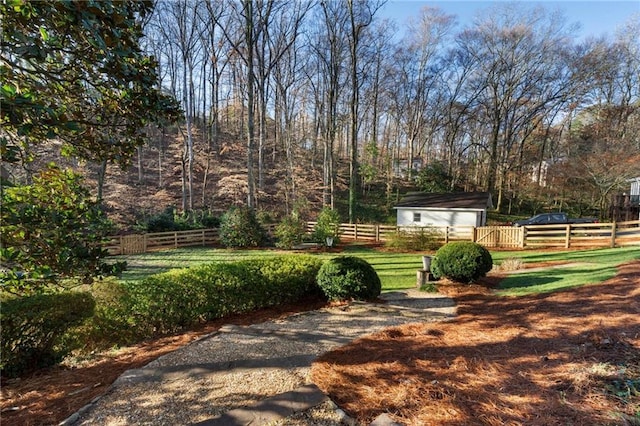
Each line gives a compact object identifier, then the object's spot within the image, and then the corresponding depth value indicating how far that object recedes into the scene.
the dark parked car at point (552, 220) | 20.85
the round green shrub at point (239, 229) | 16.28
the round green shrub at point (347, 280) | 6.50
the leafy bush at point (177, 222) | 17.03
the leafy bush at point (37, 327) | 3.60
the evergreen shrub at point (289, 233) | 16.22
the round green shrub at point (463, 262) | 7.91
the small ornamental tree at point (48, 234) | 2.46
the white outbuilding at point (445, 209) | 19.78
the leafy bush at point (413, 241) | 15.83
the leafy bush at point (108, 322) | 4.53
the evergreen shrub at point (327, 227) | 16.69
